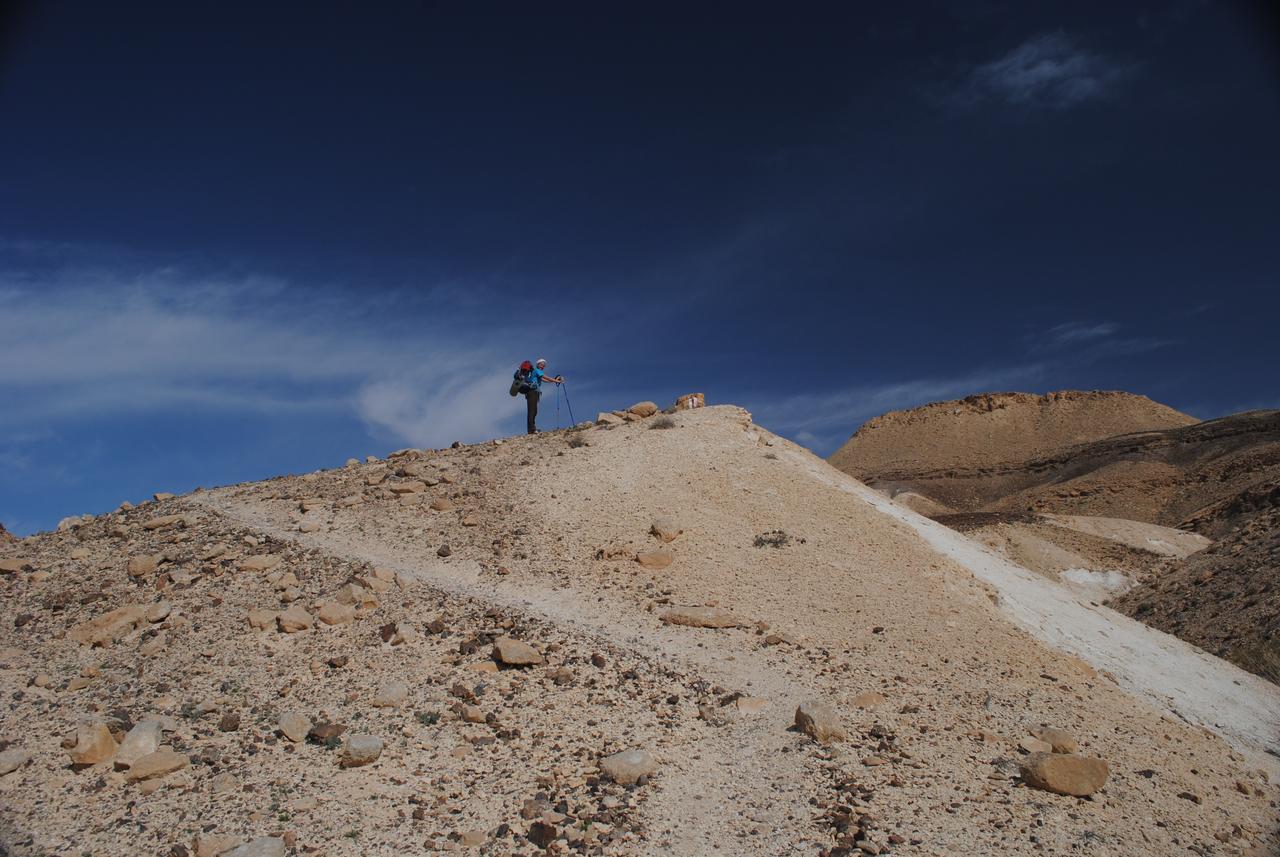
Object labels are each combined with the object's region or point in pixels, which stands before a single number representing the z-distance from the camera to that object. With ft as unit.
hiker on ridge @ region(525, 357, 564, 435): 53.78
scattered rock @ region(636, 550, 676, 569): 33.86
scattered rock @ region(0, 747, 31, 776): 21.17
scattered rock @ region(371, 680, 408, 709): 24.27
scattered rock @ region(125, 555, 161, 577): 33.71
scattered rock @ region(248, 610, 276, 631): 29.32
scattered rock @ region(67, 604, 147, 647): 29.32
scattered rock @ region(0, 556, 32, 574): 35.78
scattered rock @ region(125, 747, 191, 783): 20.67
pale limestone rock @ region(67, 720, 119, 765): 21.27
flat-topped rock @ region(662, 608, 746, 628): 29.27
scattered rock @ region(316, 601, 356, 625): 29.32
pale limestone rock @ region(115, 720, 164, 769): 21.15
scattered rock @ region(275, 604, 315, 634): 29.07
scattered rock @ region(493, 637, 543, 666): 26.04
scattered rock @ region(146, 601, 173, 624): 30.12
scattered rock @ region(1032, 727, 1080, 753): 22.09
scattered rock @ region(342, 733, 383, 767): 21.29
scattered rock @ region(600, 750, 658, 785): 20.30
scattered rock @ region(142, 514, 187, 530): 38.96
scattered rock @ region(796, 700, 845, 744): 21.97
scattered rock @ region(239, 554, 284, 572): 33.42
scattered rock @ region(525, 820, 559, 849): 17.87
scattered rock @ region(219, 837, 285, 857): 17.57
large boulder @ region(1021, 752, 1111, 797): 19.70
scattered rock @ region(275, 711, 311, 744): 22.57
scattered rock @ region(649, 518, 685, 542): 35.70
